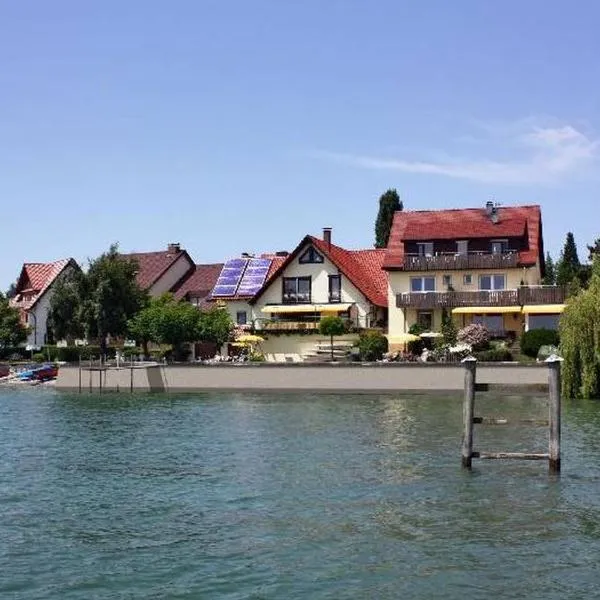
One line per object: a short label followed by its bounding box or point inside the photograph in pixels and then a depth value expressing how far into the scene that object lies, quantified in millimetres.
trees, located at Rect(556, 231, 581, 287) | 74050
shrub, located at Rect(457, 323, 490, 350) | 63750
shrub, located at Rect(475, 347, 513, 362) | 60281
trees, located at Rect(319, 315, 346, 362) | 70375
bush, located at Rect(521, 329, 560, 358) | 61062
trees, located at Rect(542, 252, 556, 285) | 99700
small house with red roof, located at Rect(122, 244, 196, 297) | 95000
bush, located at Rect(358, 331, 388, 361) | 66875
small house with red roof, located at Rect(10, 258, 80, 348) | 99469
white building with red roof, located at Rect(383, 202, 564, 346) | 69000
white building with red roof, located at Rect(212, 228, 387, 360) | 74750
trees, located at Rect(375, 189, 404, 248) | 103125
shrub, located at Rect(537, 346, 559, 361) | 58156
